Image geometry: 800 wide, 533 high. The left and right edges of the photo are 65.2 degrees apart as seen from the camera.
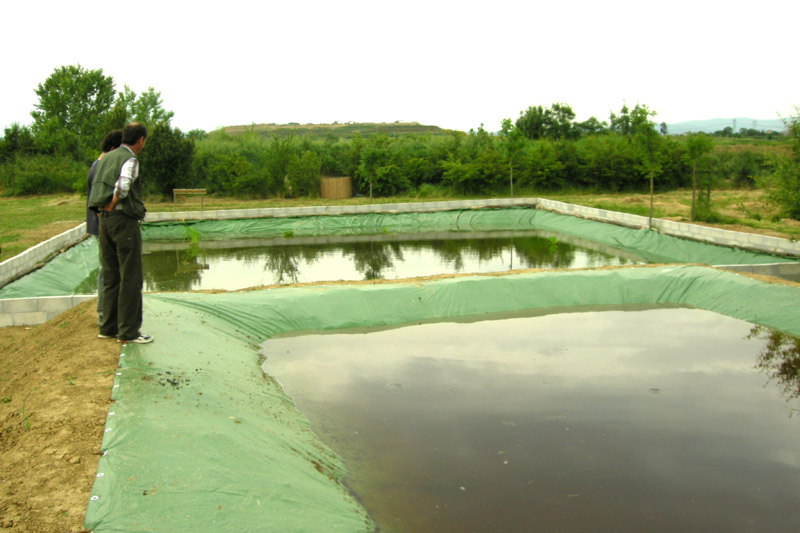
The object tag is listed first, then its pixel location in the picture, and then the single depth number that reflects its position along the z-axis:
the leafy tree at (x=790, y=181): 9.05
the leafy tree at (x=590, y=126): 33.46
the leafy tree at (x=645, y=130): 13.43
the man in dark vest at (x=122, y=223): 4.25
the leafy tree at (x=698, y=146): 13.97
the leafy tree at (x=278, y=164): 22.61
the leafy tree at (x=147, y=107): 35.09
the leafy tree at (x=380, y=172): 21.28
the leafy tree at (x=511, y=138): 20.42
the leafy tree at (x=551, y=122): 33.31
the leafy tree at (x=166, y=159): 21.48
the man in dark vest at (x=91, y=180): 4.55
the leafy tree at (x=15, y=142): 25.94
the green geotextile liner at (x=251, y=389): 2.84
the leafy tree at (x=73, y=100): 33.44
